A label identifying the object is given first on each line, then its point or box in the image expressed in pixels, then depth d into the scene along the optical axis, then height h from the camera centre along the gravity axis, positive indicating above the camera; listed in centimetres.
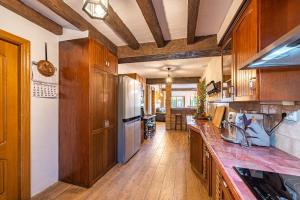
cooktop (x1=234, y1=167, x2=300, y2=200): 77 -47
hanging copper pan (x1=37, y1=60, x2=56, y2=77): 221 +46
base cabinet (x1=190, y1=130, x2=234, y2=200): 127 -89
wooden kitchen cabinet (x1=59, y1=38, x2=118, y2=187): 239 -20
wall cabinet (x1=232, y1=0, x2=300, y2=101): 115 +47
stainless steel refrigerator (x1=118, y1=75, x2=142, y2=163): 329 -42
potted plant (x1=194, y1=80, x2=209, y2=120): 436 -12
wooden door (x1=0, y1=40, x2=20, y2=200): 181 -26
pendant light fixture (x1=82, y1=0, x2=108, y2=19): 125 +77
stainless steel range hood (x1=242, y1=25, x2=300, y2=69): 61 +23
